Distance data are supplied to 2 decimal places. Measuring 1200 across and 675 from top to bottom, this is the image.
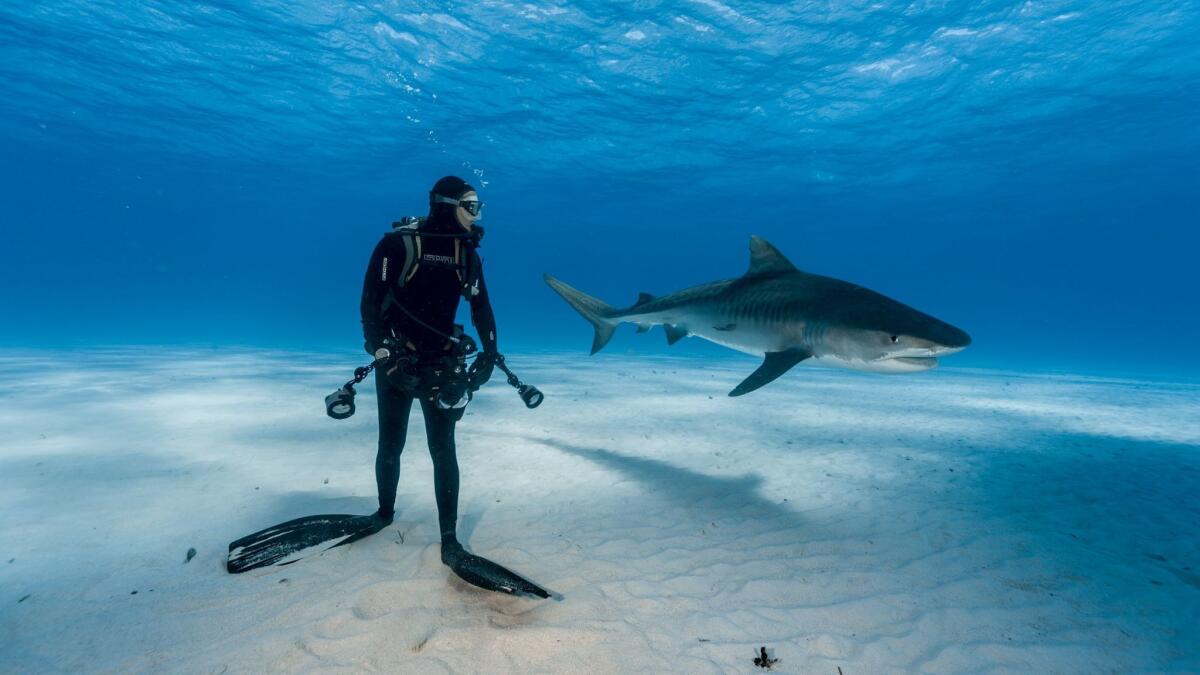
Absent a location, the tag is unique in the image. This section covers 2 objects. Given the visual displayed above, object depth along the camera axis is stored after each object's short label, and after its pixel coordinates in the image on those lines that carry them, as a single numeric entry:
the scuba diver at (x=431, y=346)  3.38
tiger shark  4.52
